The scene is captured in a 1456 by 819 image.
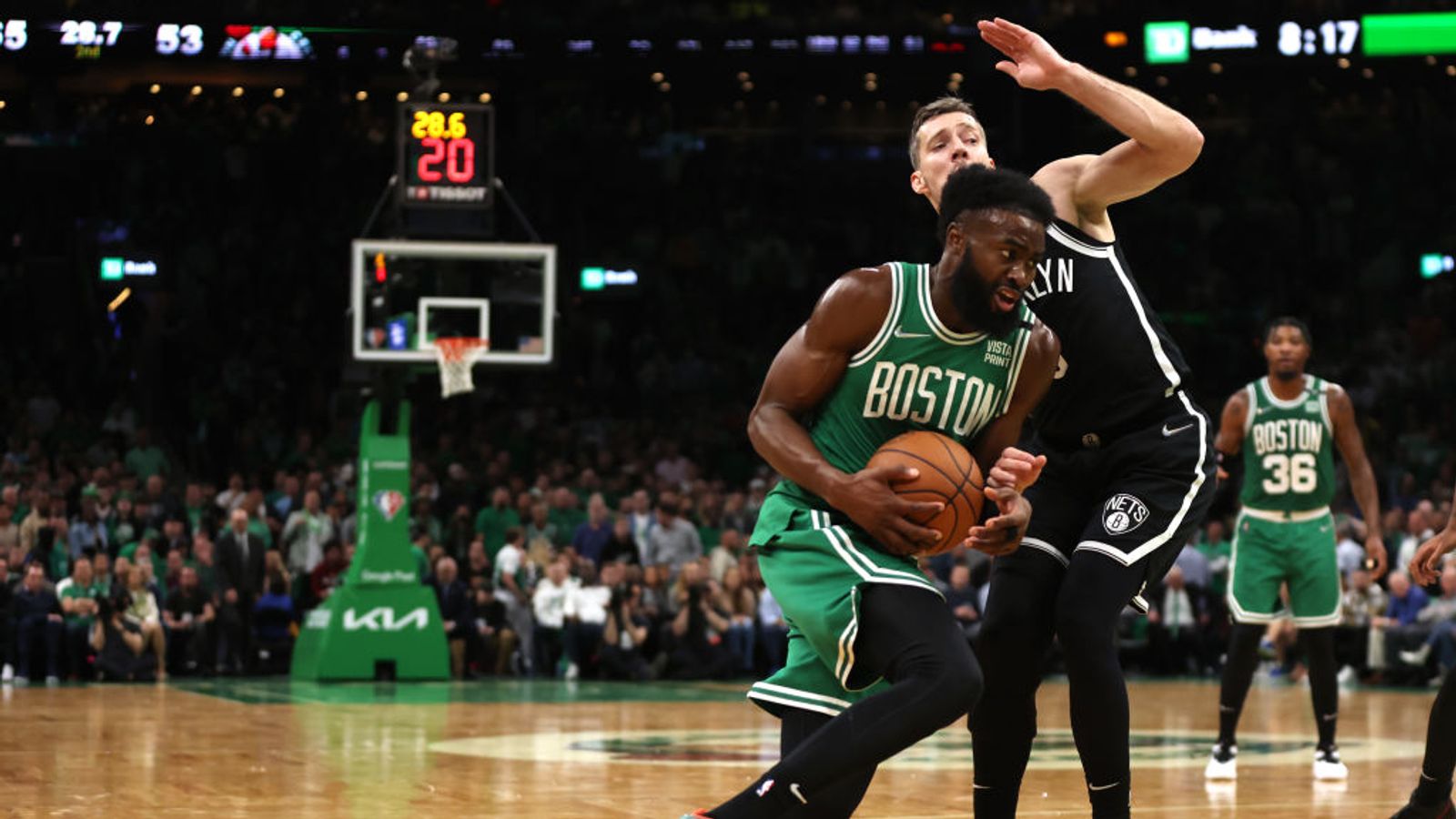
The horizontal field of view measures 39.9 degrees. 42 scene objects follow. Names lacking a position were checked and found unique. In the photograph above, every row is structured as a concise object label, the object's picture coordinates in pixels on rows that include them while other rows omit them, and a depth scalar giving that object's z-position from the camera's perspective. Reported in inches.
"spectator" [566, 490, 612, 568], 766.5
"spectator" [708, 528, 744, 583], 767.1
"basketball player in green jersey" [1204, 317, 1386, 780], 398.3
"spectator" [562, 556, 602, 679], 727.1
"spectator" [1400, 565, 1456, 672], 705.0
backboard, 639.1
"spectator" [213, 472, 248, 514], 775.7
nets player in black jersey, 218.1
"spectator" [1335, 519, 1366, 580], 766.5
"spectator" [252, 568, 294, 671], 719.7
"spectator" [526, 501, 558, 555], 756.6
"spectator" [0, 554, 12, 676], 660.7
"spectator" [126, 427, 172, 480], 841.5
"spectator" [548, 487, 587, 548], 794.8
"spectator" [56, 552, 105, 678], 664.4
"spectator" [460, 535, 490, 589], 735.1
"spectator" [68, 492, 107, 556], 712.4
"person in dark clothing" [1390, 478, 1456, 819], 249.0
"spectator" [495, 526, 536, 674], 733.9
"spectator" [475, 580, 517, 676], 722.2
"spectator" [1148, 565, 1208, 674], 785.6
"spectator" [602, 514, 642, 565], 764.6
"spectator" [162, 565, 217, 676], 693.3
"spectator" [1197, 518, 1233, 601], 799.1
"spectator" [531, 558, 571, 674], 722.2
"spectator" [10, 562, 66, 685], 658.8
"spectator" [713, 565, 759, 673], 739.4
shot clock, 633.0
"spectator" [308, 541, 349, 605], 730.8
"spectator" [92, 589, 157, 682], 658.2
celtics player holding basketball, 189.0
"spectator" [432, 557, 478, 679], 714.8
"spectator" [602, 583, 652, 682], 722.8
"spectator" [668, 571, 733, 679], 731.4
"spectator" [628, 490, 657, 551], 784.9
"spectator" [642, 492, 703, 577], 775.1
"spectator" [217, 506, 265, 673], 707.4
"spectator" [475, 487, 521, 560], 791.1
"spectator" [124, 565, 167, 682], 673.0
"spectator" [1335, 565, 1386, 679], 745.6
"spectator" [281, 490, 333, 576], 738.8
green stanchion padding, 660.1
